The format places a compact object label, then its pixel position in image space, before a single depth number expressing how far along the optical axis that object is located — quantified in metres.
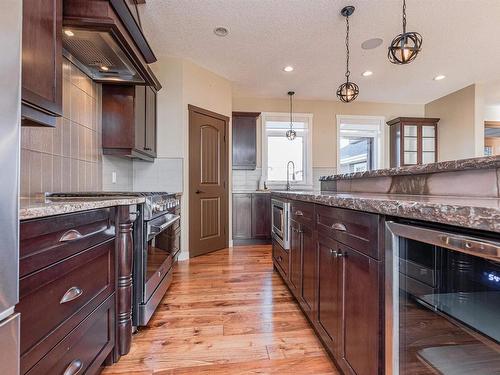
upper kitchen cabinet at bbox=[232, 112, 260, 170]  4.72
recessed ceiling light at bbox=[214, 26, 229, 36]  2.99
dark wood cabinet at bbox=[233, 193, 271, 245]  4.54
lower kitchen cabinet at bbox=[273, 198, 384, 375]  0.95
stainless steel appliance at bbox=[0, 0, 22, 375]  0.58
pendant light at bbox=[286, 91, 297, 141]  5.01
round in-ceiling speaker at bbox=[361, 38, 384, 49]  3.23
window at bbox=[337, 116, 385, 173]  5.63
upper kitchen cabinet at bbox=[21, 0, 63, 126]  1.05
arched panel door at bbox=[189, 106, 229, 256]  3.73
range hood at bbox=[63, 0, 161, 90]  1.52
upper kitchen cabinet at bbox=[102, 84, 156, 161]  2.68
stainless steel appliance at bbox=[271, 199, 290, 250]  2.29
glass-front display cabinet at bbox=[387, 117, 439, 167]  5.28
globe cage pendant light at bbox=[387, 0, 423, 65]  2.02
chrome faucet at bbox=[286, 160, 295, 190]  5.39
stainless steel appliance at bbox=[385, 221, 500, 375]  0.62
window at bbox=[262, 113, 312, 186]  5.40
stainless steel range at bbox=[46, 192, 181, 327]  1.66
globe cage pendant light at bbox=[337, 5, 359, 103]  2.75
